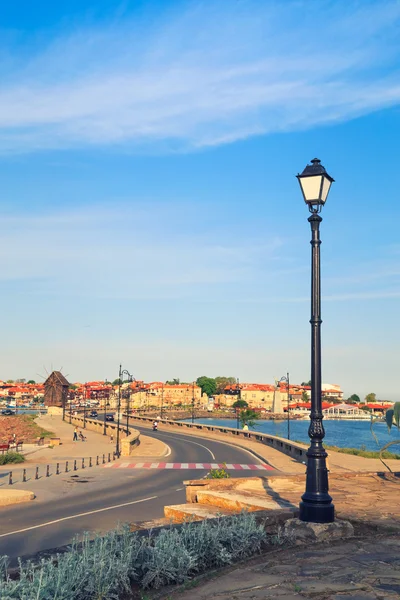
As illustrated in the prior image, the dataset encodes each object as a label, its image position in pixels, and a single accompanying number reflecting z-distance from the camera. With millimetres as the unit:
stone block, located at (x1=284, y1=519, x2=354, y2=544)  8468
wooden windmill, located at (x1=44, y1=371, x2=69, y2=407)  130750
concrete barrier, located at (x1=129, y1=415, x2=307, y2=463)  36541
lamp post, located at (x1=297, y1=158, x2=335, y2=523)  8930
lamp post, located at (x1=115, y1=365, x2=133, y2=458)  53453
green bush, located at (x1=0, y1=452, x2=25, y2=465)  36131
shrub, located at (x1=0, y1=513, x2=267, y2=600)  5125
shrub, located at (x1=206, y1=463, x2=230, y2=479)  19281
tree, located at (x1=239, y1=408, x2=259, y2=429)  110562
